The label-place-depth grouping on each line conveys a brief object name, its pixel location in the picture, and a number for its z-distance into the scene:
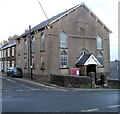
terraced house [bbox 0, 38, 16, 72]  28.12
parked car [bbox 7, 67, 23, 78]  21.20
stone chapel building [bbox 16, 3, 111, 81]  18.51
